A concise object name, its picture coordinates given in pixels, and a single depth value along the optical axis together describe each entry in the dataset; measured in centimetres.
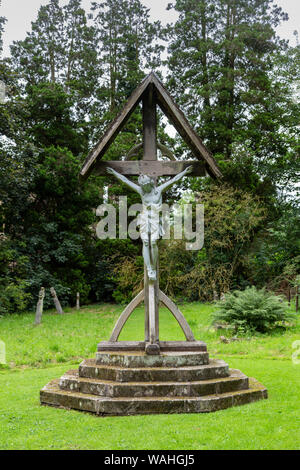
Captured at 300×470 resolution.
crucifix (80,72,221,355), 659
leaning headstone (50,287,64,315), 2235
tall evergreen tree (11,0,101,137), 2903
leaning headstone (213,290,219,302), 2278
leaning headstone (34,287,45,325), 1780
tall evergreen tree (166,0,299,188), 2595
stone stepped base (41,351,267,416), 552
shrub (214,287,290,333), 1383
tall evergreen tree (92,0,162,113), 3061
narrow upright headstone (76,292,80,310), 2512
